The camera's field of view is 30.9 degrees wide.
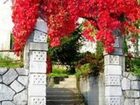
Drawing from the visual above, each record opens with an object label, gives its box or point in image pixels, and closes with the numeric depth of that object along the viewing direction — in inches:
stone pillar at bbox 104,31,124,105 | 242.5
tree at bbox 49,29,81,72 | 389.8
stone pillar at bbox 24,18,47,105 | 220.9
